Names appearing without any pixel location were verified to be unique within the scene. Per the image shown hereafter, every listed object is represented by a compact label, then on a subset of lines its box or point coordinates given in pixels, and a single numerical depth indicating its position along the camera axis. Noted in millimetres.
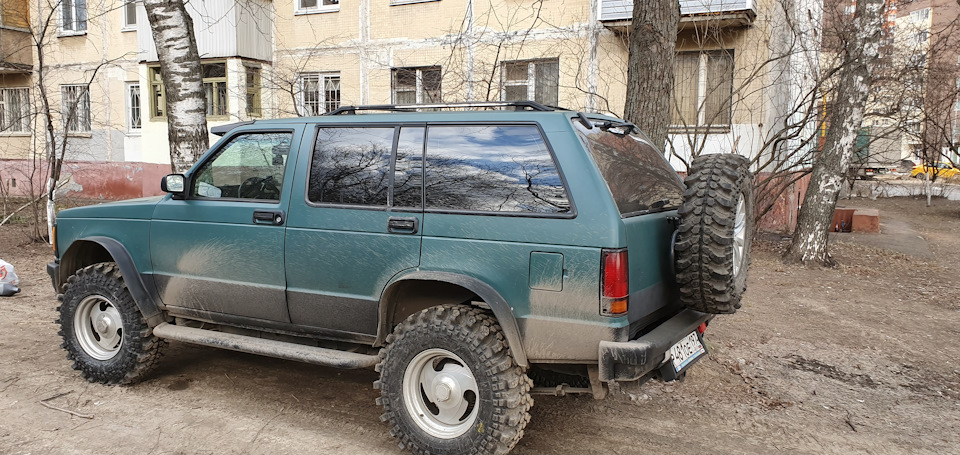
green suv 3373
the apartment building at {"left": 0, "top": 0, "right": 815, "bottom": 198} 14102
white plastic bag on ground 7379
